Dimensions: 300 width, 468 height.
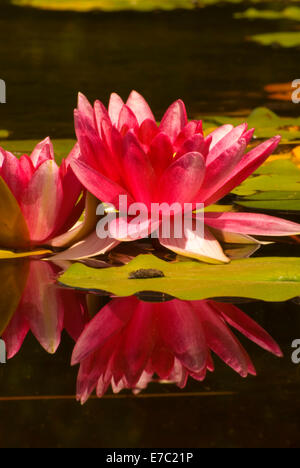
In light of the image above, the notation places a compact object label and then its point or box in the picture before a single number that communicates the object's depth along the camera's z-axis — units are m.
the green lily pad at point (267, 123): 4.90
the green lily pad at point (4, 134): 5.10
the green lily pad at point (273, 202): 3.35
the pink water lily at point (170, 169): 2.65
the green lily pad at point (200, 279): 2.38
